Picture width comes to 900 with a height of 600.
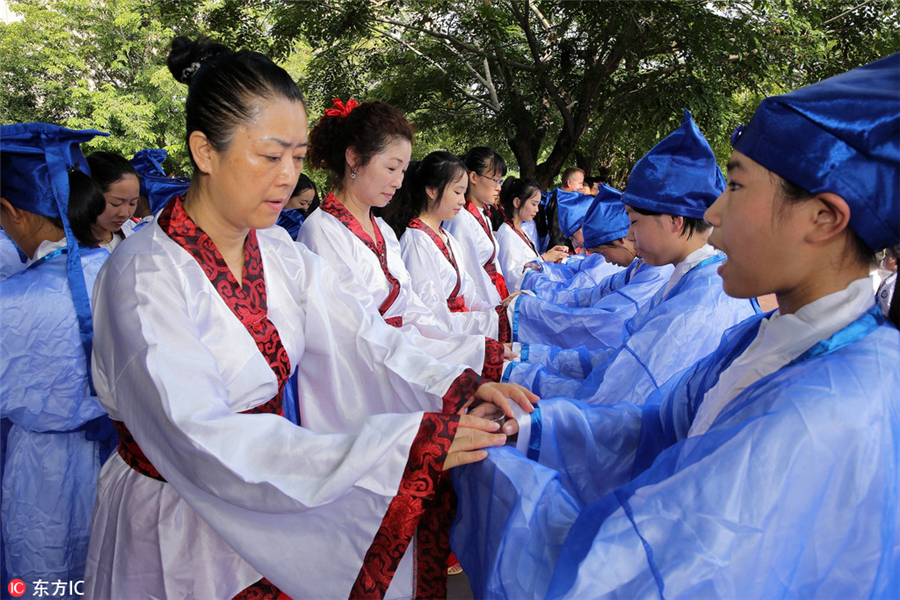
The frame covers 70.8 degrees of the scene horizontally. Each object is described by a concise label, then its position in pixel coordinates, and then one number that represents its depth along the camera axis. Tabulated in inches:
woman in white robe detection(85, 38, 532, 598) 49.1
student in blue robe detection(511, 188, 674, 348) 132.6
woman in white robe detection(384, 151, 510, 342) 150.6
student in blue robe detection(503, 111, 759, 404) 84.6
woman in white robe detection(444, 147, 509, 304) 191.0
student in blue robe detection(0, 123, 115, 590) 78.7
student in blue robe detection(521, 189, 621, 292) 202.7
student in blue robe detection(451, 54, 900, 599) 37.7
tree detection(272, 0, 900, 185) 302.5
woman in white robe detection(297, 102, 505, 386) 112.4
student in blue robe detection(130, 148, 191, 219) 162.2
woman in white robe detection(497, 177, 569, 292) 231.3
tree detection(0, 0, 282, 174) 566.6
